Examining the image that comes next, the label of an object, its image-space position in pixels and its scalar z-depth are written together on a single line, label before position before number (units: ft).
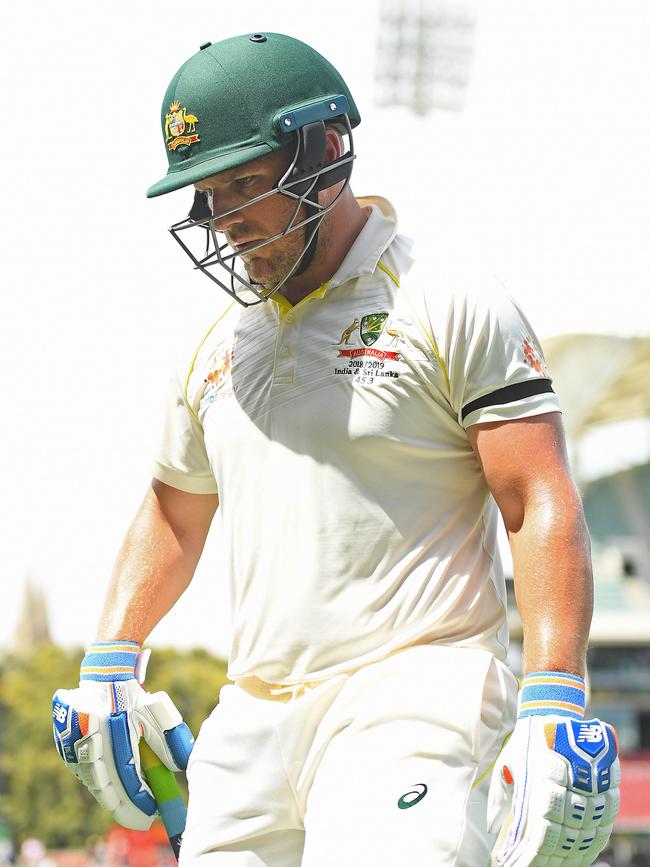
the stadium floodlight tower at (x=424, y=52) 177.68
